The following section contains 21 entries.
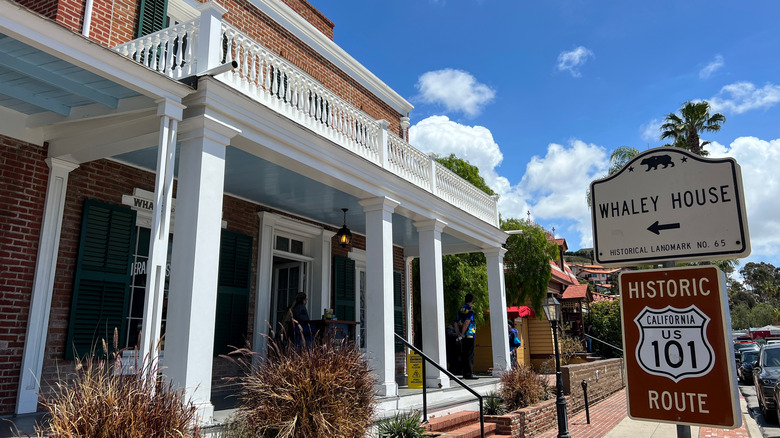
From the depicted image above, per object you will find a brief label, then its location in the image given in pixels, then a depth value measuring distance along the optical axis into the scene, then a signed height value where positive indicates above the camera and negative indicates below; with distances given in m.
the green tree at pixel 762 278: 98.12 +8.51
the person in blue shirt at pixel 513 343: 15.85 -0.61
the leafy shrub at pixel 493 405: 9.76 -1.51
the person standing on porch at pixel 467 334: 11.84 -0.27
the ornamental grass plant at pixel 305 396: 5.12 -0.74
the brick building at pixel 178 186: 5.54 +2.09
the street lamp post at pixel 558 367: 8.81 -0.86
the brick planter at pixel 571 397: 9.04 -1.71
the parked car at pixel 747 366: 19.05 -1.52
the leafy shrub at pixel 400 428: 6.71 -1.32
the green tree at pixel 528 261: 22.28 +2.50
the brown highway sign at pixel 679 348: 2.17 -0.11
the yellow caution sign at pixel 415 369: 9.38 -0.82
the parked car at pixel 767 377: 11.95 -1.24
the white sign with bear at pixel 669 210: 2.27 +0.50
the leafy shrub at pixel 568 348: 17.95 -0.91
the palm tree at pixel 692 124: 27.70 +10.20
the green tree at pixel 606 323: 29.89 -0.06
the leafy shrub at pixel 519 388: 10.40 -1.29
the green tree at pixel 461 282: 18.91 +1.38
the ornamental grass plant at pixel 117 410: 3.51 -0.60
